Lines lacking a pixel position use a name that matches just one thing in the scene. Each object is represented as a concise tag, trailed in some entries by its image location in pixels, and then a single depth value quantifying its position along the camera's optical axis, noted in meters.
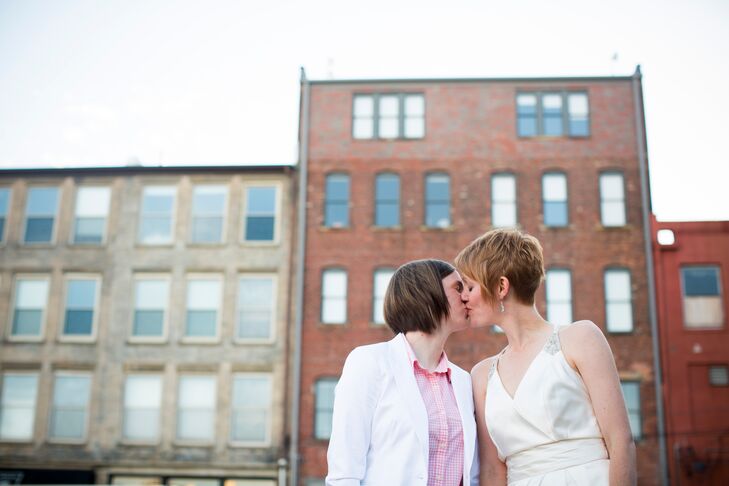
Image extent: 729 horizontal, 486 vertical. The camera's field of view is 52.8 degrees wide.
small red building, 23.84
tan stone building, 25.38
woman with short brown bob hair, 3.54
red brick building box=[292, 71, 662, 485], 25.20
